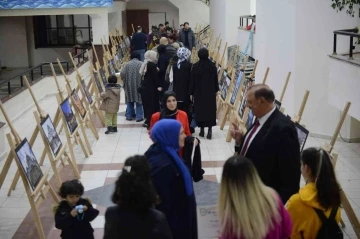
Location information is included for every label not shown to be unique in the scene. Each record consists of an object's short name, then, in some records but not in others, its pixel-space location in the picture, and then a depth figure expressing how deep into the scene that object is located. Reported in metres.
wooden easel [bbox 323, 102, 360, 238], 5.59
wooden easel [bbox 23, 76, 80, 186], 6.89
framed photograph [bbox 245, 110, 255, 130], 8.26
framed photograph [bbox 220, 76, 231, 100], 11.23
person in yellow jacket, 3.69
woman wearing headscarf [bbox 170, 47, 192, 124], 10.40
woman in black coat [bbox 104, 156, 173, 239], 3.06
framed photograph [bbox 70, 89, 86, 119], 9.42
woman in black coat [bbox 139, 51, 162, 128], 10.91
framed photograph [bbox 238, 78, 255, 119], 9.59
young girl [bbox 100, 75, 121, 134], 10.71
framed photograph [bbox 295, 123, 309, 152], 6.07
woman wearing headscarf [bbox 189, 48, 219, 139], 9.98
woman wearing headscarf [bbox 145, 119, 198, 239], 3.99
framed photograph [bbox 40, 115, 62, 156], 7.05
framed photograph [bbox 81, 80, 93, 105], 10.73
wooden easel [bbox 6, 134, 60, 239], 5.68
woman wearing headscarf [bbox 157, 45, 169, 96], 11.83
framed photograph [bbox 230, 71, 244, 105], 10.07
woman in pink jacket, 3.07
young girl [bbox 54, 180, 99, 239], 4.98
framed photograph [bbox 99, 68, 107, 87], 13.13
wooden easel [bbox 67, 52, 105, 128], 10.55
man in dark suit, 4.18
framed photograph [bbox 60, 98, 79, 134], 8.38
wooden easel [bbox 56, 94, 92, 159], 8.34
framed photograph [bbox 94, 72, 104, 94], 12.14
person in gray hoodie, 19.83
